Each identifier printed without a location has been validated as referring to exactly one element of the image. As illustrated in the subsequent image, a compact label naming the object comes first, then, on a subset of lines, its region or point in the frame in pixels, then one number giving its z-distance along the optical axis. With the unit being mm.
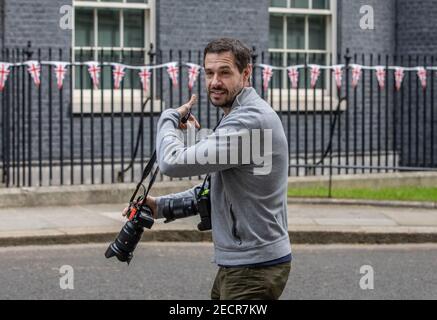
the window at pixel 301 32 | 17125
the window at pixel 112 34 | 15523
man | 4859
